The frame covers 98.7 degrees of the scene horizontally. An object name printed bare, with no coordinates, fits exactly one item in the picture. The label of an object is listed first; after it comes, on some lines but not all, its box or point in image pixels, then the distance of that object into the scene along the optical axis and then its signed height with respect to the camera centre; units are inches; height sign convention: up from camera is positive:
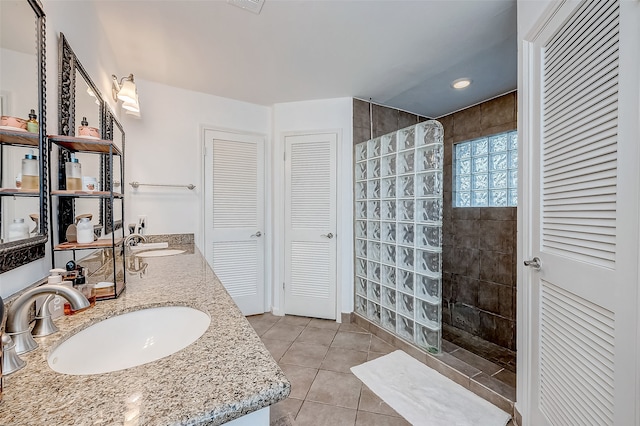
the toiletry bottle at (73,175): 39.9 +5.2
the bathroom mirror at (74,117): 43.0 +16.5
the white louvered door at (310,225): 110.3 -6.0
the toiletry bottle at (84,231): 38.4 -2.9
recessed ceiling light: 93.7 +44.5
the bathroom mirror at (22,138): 28.6 +8.1
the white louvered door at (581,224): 31.8 -1.9
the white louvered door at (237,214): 107.7 -1.4
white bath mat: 58.1 -43.8
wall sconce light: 68.2 +29.2
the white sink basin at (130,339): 27.4 -14.8
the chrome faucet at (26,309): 23.0 -8.4
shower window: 103.7 +16.1
